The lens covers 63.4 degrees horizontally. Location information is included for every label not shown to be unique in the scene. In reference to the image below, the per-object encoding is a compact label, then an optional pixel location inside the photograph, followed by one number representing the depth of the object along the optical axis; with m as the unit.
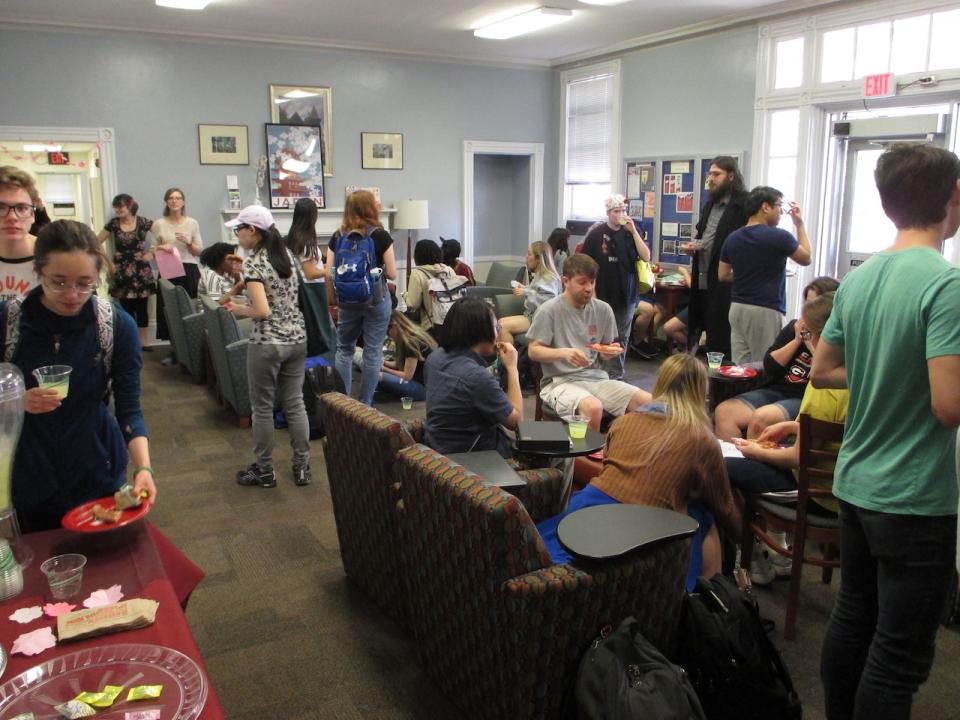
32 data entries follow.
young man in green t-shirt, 1.62
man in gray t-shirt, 3.92
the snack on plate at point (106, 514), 1.77
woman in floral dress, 7.27
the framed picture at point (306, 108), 8.27
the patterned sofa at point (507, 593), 1.92
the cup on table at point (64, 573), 1.57
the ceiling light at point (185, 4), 6.45
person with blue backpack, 4.75
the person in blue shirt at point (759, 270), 4.75
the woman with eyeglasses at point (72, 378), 1.80
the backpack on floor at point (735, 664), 2.09
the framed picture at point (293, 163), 8.27
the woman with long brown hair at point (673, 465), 2.46
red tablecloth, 1.42
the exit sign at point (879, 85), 5.99
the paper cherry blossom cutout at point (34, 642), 1.40
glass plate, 1.25
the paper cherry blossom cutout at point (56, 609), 1.51
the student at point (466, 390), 2.96
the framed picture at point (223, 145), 8.01
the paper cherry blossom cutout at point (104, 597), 1.55
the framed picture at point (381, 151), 8.82
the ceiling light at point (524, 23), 6.93
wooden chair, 2.56
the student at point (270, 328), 3.80
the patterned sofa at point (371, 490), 2.62
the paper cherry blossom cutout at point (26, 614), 1.50
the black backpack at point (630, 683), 1.78
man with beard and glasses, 5.41
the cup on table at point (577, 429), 2.95
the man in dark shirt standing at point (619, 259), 5.89
